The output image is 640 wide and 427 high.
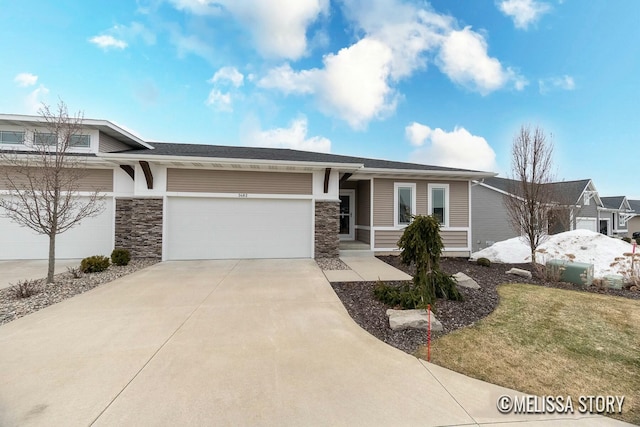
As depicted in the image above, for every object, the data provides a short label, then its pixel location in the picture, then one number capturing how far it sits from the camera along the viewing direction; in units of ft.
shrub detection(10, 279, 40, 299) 16.70
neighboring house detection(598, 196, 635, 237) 78.71
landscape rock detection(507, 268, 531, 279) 24.08
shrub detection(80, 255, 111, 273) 23.16
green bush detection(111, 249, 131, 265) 26.02
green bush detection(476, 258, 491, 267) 29.20
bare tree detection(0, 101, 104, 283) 19.66
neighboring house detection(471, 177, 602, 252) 52.29
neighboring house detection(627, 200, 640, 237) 88.84
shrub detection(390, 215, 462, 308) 15.61
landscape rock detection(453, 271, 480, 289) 19.21
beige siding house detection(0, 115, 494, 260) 29.27
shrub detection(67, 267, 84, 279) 21.70
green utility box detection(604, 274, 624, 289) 20.99
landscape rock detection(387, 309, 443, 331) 12.33
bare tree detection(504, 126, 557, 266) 28.84
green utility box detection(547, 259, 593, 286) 21.66
